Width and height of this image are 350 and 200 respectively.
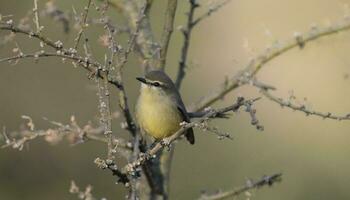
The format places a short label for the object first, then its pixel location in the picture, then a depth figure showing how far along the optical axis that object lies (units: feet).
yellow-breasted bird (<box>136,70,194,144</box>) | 28.43
